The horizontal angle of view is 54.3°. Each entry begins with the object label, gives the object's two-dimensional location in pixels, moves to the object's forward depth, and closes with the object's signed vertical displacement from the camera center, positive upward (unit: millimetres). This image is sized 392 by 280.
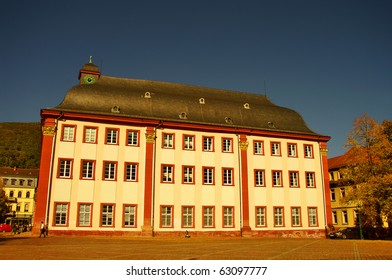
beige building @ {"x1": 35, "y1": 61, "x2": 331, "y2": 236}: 31547 +5450
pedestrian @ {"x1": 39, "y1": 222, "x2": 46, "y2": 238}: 28844 -198
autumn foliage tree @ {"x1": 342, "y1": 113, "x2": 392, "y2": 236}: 30609 +4720
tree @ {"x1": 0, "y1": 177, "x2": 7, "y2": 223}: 58169 +3515
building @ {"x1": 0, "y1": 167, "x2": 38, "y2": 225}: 92500 +8403
